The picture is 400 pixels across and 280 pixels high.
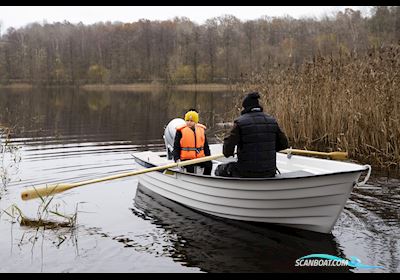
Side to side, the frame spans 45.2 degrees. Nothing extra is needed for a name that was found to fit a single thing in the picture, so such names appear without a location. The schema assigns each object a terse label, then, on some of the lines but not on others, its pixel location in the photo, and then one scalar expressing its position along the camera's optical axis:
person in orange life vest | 7.62
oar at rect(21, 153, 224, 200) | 6.70
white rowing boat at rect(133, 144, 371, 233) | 5.70
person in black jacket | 6.16
